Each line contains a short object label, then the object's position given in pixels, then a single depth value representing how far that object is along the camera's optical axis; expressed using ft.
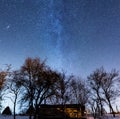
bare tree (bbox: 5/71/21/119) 75.14
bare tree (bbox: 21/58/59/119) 75.08
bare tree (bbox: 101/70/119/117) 95.04
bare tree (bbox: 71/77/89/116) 107.92
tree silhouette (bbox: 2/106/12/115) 157.06
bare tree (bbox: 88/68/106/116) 99.28
